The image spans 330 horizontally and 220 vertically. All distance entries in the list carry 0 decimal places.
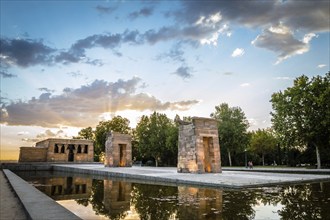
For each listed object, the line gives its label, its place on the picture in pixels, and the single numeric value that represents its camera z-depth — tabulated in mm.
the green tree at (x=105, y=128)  61281
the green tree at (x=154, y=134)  47188
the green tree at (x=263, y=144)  51250
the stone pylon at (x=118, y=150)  32844
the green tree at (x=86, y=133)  69456
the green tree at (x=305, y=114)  30625
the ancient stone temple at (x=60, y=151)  46406
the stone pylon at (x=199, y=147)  20312
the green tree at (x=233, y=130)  44281
